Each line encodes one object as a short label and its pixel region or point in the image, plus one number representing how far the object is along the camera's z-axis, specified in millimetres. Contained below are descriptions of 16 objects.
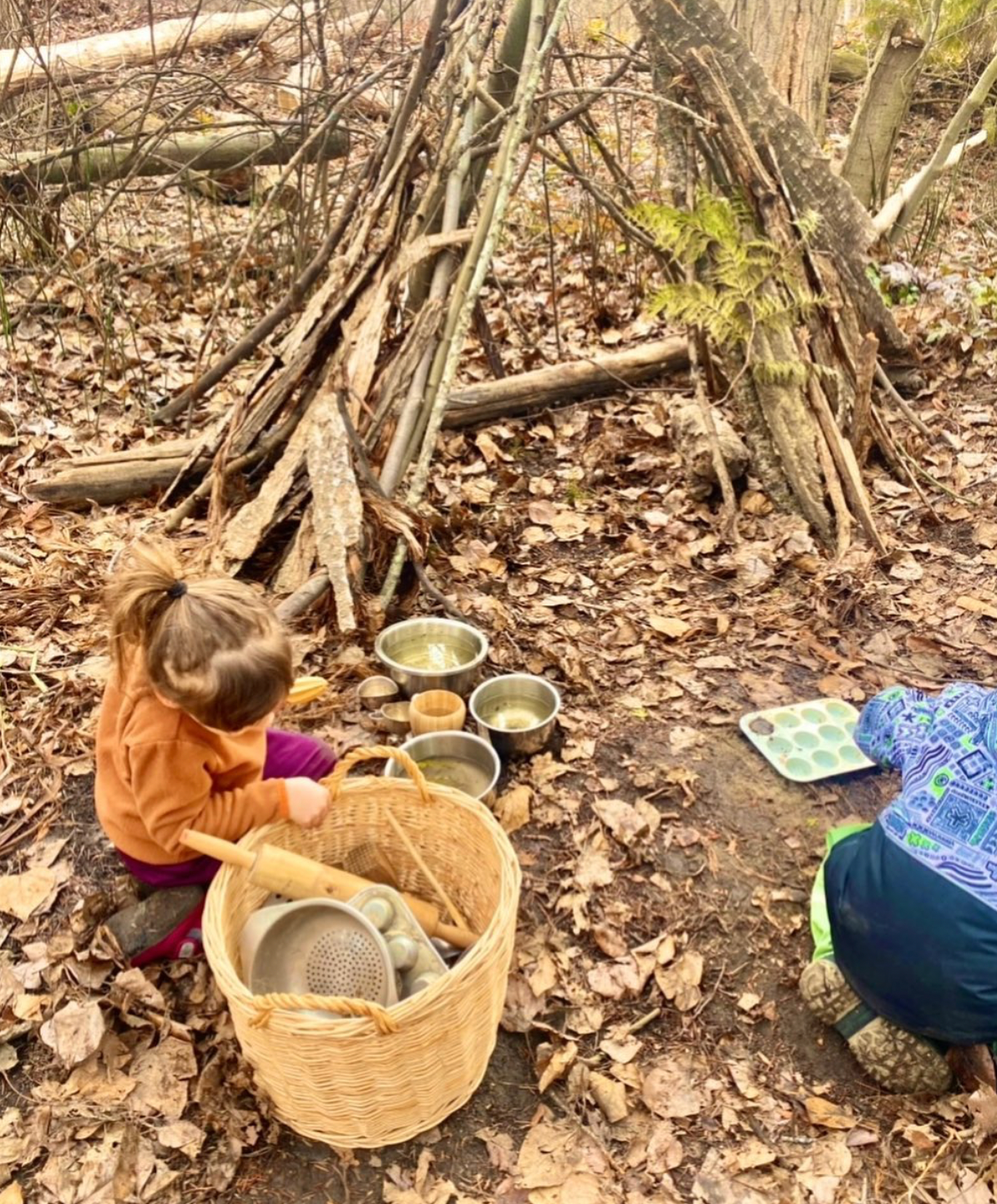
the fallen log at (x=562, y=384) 4359
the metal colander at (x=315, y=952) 2035
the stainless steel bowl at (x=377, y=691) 2930
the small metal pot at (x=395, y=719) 2854
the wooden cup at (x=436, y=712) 2773
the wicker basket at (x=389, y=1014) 1696
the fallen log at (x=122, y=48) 5402
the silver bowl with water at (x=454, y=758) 2713
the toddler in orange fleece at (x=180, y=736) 1932
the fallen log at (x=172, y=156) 4629
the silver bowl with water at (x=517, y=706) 2820
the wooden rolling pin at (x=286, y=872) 1996
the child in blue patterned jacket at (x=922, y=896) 1799
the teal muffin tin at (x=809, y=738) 2781
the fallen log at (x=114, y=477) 3877
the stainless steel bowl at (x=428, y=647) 2939
